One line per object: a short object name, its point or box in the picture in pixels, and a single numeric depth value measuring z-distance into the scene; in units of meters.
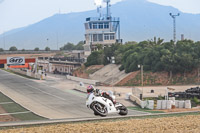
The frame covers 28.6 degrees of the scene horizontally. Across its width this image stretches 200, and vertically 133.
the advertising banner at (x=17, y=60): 89.33
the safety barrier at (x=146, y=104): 46.91
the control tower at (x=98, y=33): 141.12
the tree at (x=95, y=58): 111.50
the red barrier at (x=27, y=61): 88.97
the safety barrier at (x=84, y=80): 81.67
